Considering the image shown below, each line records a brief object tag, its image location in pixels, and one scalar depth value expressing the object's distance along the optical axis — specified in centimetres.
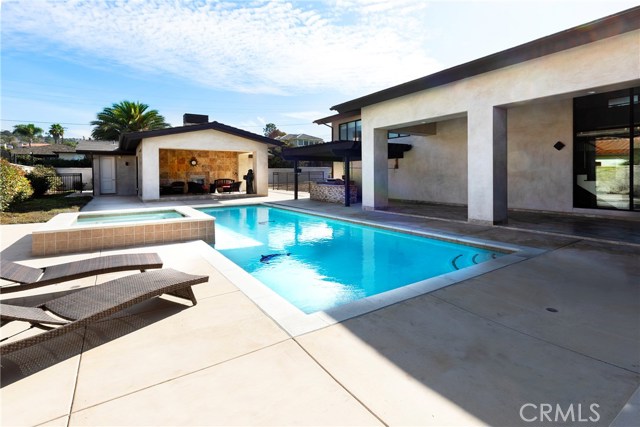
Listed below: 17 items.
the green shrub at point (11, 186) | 1106
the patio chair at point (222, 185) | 2052
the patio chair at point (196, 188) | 1991
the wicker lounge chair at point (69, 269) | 372
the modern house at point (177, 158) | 1638
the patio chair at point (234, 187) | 2083
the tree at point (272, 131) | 6238
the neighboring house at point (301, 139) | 5017
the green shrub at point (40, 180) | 1706
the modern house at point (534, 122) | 661
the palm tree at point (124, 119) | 2903
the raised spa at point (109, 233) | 609
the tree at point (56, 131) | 6108
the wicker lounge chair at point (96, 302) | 251
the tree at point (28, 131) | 6525
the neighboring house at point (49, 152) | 2961
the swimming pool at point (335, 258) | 552
